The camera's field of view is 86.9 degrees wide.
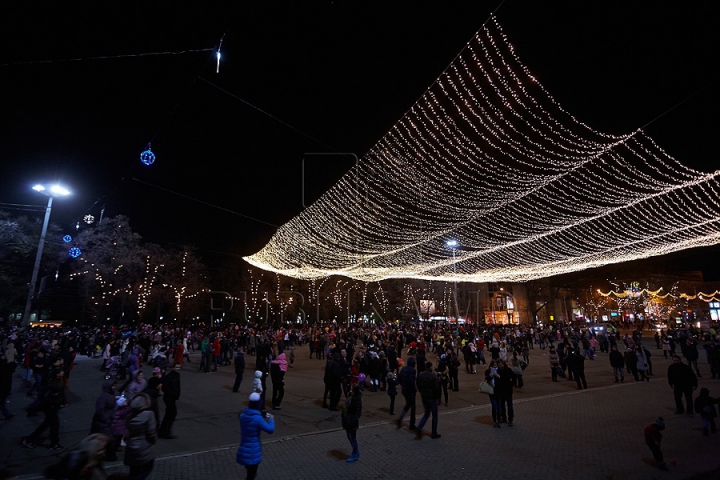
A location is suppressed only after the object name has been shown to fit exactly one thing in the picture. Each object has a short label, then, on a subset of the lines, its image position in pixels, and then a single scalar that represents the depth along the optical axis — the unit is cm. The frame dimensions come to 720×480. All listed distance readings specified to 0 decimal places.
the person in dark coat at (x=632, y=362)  1352
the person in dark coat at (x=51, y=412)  638
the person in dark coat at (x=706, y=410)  696
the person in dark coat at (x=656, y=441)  543
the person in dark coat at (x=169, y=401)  706
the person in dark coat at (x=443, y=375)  1005
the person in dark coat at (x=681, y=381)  848
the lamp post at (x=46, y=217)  1808
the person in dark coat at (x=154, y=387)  640
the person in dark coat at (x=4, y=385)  793
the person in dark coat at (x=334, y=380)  962
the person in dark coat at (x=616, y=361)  1313
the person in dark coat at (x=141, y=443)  410
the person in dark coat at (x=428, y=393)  725
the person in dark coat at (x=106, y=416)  574
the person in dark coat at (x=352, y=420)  595
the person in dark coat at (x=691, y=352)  1370
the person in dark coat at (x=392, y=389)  923
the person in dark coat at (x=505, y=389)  793
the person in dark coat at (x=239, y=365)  1095
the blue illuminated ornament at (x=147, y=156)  1005
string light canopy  1011
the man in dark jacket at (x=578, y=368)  1224
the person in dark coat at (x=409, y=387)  783
